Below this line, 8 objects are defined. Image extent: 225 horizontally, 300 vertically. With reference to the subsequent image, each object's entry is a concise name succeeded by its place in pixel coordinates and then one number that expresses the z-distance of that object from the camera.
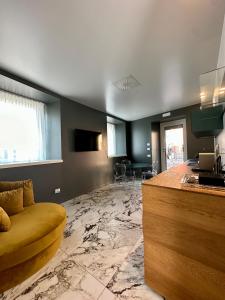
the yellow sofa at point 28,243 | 1.11
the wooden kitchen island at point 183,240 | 0.83
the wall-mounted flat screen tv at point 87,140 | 3.32
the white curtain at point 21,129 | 2.41
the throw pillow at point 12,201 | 1.58
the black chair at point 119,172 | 4.66
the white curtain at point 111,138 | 5.11
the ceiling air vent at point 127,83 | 2.44
